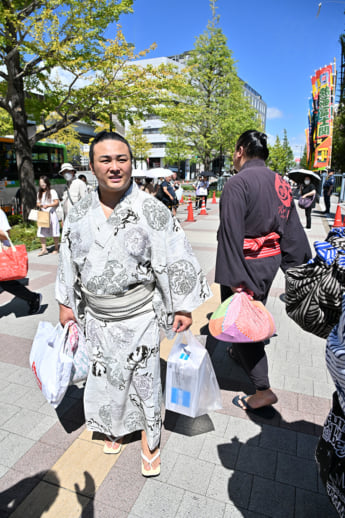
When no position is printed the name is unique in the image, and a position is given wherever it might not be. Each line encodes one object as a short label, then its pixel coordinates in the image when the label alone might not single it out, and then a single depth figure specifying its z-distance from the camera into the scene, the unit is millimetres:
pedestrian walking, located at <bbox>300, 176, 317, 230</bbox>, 10258
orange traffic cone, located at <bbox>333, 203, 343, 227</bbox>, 10648
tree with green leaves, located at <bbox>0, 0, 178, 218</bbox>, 8102
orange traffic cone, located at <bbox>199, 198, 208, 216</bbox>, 14820
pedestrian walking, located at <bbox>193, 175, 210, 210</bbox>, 15070
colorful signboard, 17055
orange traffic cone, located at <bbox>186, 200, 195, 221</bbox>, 12617
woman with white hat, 7268
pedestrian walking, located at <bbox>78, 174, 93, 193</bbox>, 7744
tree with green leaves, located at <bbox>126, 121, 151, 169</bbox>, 37875
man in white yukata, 1779
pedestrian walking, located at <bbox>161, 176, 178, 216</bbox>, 10172
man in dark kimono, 2232
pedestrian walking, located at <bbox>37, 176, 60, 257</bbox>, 7105
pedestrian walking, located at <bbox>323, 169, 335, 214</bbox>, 13805
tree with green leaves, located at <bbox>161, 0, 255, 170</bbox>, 23281
